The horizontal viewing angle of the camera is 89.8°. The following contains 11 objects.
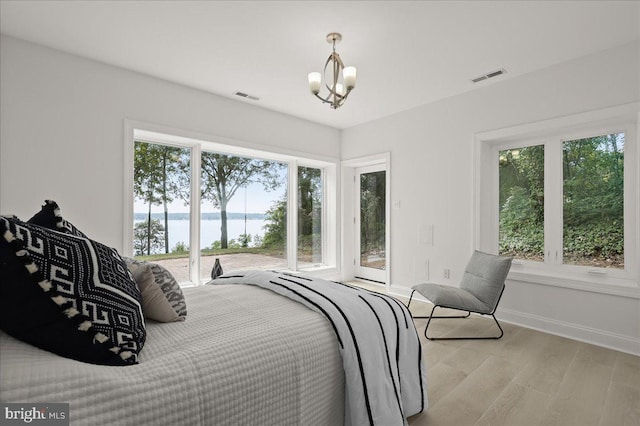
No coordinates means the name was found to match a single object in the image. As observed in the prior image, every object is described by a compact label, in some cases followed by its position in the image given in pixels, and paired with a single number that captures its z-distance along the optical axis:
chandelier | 2.46
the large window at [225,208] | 3.73
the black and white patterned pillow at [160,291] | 1.46
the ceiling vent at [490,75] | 3.31
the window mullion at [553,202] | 3.36
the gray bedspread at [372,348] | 1.43
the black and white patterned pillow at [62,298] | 0.90
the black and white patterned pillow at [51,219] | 1.15
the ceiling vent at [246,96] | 3.91
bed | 0.89
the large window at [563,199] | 3.00
